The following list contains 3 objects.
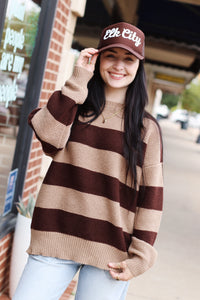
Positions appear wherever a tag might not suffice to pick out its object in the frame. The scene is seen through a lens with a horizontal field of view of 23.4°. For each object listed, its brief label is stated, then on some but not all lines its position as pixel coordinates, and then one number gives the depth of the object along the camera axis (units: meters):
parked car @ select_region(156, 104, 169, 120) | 69.64
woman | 2.13
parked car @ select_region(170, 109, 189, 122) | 63.03
